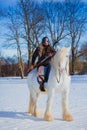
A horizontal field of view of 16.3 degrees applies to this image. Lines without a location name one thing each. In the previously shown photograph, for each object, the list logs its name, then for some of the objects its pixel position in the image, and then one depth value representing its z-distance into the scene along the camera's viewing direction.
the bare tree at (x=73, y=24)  39.13
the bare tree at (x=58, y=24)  38.31
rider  7.01
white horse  6.59
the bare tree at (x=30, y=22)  33.34
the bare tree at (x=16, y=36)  33.59
